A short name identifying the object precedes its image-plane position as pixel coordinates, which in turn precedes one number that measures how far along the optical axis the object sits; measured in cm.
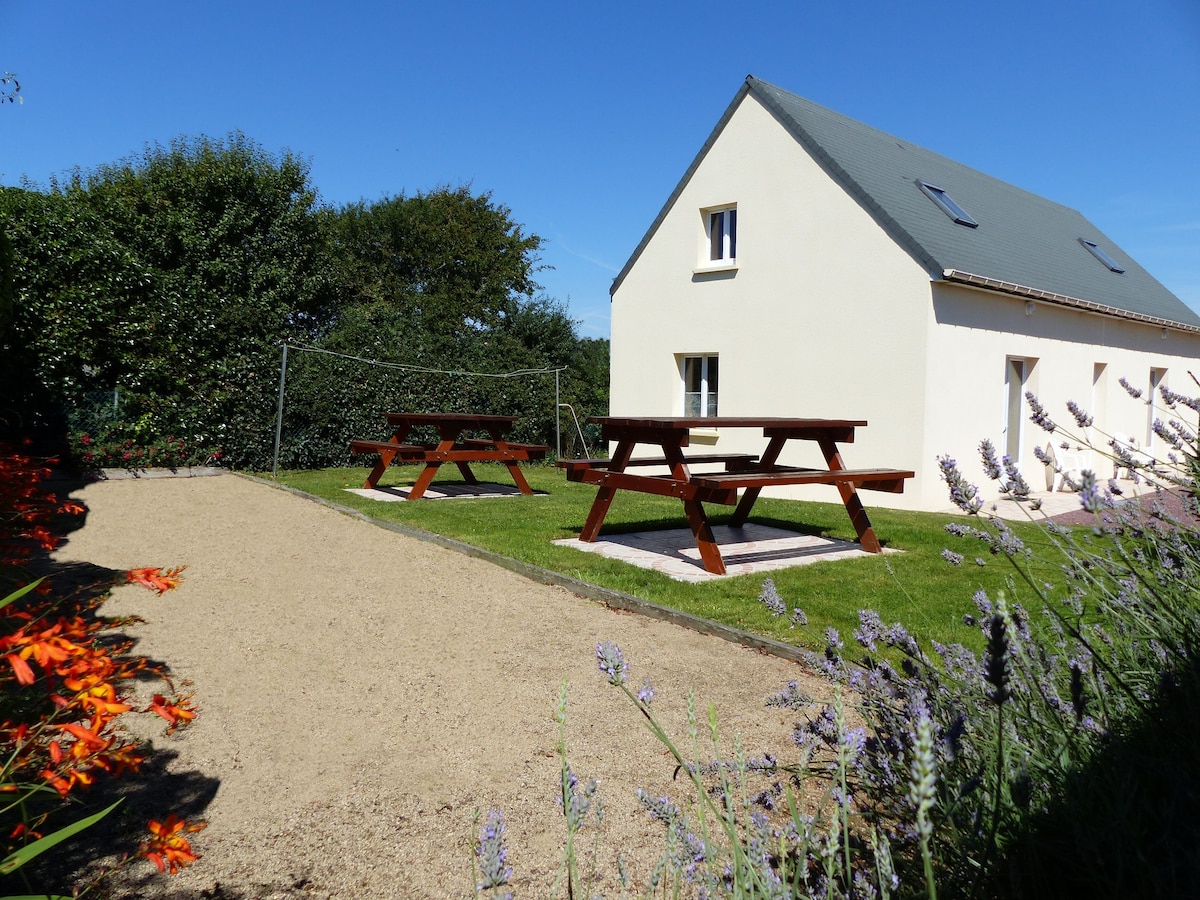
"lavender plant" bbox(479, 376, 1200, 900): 140
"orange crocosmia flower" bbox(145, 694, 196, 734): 186
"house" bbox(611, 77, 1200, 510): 1060
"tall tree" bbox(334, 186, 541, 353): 2651
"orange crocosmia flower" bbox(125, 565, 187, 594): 207
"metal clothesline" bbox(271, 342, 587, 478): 1296
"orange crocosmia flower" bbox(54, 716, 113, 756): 145
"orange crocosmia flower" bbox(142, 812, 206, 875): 179
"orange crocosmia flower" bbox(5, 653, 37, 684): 137
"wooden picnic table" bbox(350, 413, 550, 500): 1034
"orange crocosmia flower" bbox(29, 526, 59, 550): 420
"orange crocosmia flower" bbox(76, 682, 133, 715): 159
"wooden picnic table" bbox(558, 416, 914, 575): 635
